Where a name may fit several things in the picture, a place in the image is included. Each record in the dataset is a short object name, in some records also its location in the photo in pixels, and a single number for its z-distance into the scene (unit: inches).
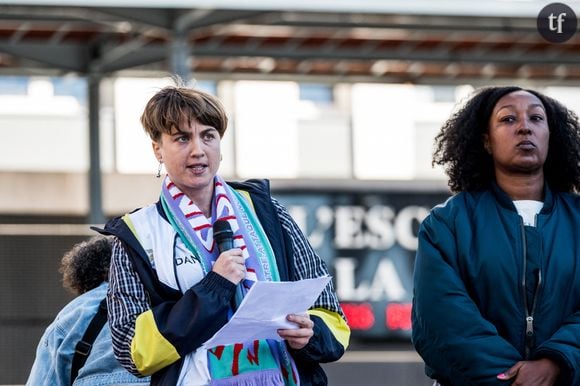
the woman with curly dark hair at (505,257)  233.1
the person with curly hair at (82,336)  270.4
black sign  779.7
